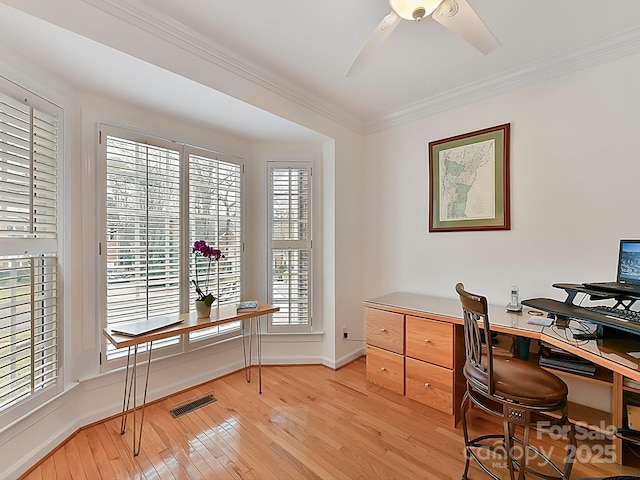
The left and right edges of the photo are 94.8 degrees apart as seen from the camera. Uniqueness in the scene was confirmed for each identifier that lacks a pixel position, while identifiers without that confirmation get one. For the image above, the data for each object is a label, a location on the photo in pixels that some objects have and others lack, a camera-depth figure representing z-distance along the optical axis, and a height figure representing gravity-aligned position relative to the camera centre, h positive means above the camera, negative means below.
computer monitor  1.75 -0.13
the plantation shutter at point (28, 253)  1.63 -0.07
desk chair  1.44 -0.75
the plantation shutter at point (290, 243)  3.21 -0.02
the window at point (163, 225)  2.27 +0.14
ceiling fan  1.42 +1.12
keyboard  1.49 -0.39
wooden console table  1.88 -0.63
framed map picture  2.51 +0.55
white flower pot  2.40 -0.54
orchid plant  2.42 -0.11
